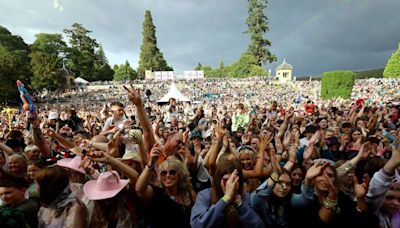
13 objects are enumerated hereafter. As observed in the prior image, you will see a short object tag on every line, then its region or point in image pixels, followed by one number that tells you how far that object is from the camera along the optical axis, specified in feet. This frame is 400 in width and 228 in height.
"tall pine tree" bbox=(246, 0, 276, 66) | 203.82
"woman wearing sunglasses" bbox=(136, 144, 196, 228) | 6.45
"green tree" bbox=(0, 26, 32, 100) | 112.15
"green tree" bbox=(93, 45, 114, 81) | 223.49
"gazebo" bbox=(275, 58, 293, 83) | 208.54
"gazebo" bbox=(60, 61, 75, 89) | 167.94
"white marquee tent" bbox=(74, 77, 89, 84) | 178.76
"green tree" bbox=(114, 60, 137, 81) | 239.30
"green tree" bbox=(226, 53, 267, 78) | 199.11
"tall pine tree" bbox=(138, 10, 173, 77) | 248.93
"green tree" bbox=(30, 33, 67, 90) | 143.95
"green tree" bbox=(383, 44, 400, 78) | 151.74
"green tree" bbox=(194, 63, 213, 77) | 286.40
